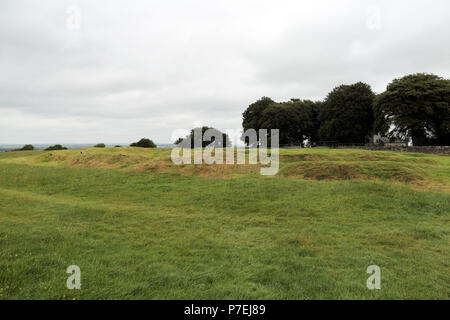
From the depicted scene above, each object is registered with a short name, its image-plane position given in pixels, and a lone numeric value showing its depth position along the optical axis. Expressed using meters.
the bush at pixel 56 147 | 58.05
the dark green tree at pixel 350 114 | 51.28
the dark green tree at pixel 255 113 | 64.81
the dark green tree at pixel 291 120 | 57.78
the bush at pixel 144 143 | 59.47
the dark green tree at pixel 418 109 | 40.94
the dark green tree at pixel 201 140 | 72.45
